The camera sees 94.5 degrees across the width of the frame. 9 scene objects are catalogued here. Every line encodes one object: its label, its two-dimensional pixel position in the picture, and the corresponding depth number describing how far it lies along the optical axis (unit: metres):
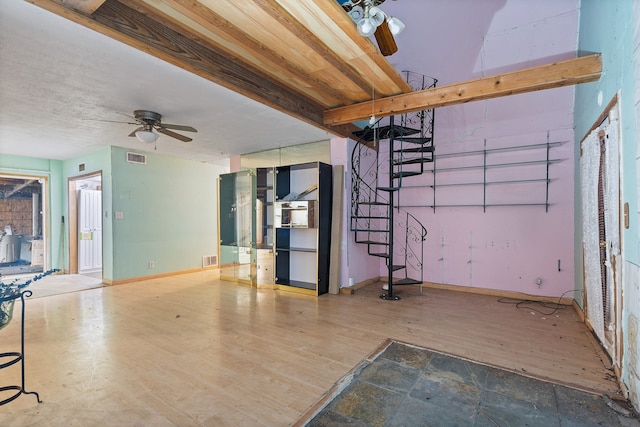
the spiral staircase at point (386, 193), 4.98
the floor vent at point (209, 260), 7.02
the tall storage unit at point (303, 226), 4.85
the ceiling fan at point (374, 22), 2.13
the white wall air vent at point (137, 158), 5.68
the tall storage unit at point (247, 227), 5.46
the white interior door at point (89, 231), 6.65
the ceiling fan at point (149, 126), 3.54
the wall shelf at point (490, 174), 4.40
